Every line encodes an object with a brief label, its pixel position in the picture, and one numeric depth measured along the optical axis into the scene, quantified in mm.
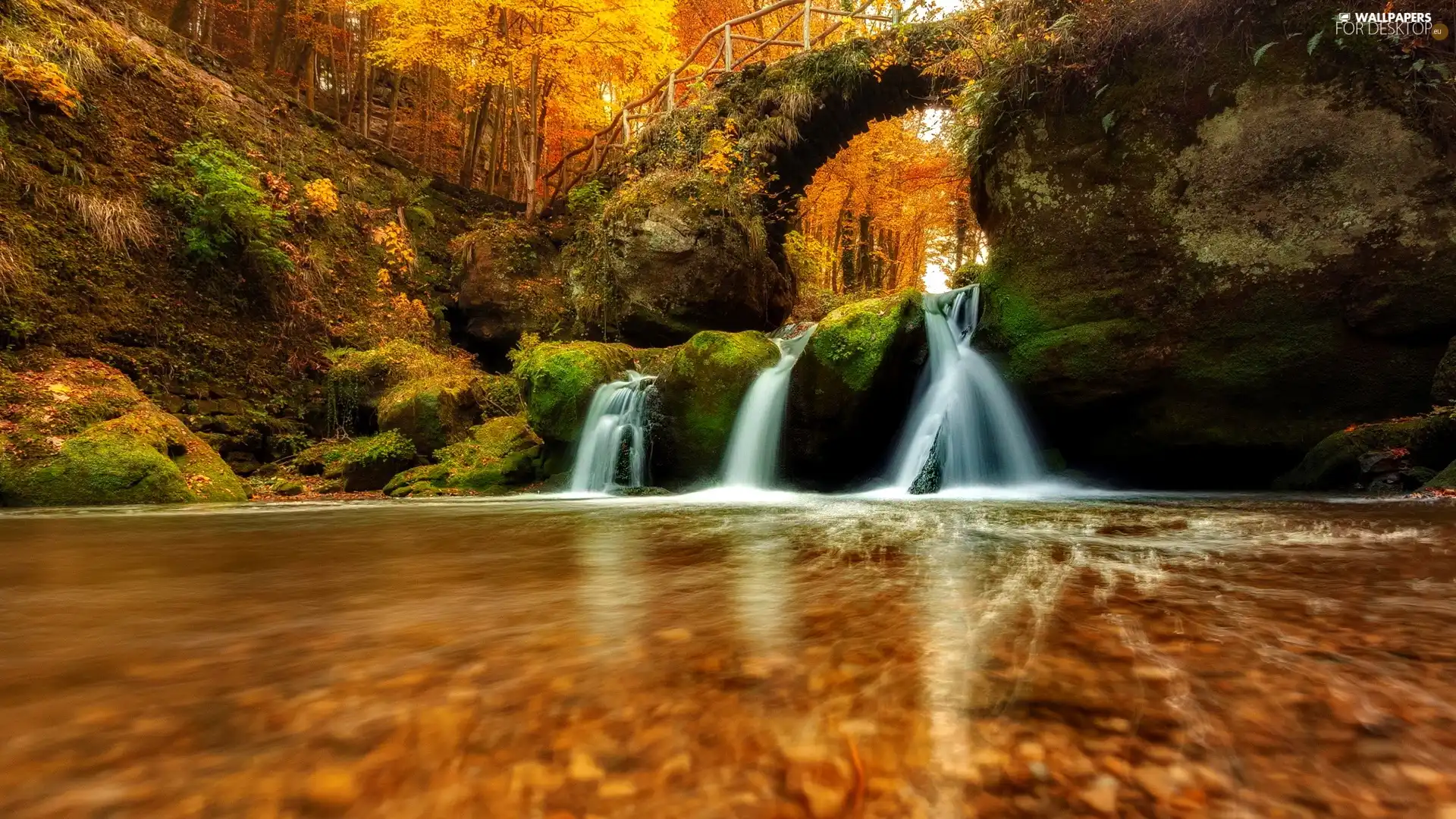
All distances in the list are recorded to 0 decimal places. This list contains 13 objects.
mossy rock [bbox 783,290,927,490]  7289
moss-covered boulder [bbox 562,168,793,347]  11992
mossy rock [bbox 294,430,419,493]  9031
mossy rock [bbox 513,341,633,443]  8945
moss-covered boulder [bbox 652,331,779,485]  8461
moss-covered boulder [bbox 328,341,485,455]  9812
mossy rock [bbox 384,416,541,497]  8594
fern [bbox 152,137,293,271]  9945
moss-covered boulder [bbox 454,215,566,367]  13398
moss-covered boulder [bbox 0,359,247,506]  6477
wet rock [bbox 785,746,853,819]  784
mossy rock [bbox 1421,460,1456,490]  4598
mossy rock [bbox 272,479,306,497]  8297
